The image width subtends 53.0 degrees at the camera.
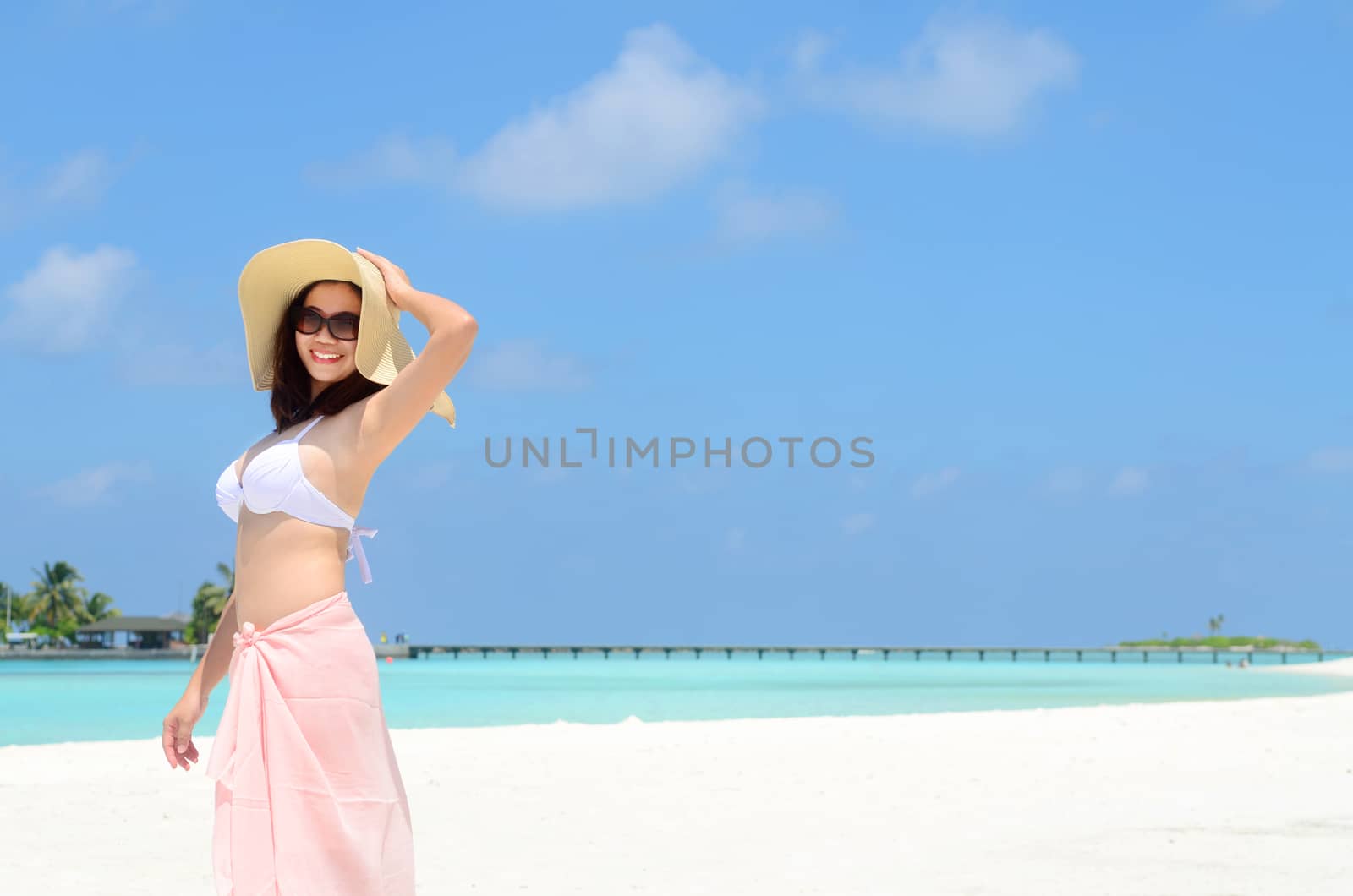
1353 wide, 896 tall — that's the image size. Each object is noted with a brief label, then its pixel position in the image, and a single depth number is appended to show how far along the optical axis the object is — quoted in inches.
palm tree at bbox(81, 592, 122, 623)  3572.8
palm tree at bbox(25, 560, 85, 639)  3511.3
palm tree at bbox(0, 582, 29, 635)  3622.0
